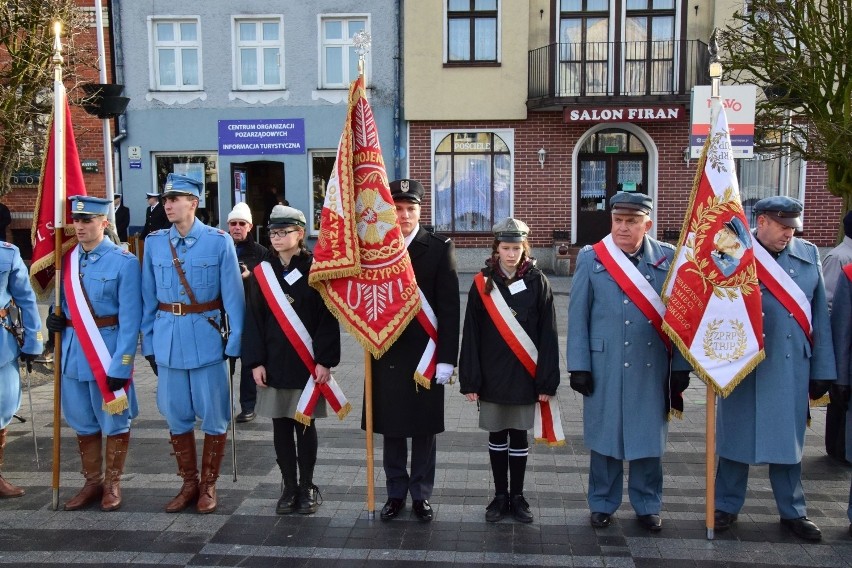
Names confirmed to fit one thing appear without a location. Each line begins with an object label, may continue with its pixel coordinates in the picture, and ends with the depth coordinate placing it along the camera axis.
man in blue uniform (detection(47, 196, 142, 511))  5.17
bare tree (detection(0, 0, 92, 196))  8.73
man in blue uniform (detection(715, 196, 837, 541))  4.73
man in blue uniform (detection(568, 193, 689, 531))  4.77
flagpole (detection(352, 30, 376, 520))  4.98
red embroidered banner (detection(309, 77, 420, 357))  4.89
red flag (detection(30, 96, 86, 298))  5.45
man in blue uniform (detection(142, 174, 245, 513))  5.10
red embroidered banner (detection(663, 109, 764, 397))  4.58
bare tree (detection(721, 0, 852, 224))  10.11
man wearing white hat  7.30
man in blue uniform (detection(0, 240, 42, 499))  5.50
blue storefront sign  19.38
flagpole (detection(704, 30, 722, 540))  4.68
